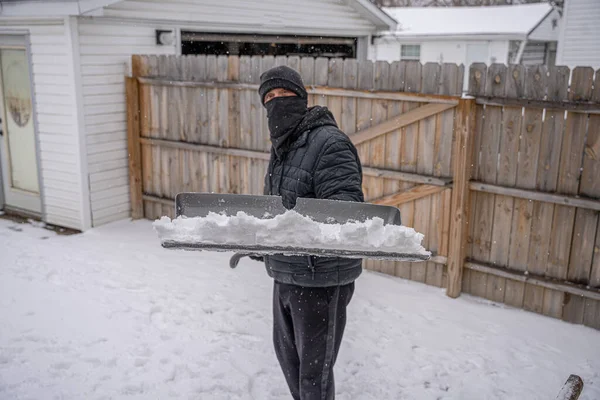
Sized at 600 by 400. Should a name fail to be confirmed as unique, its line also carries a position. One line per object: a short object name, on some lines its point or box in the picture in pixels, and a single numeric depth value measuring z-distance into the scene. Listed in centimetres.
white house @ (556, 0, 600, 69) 1567
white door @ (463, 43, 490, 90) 2302
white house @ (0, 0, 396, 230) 695
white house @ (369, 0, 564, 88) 2247
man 269
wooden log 312
